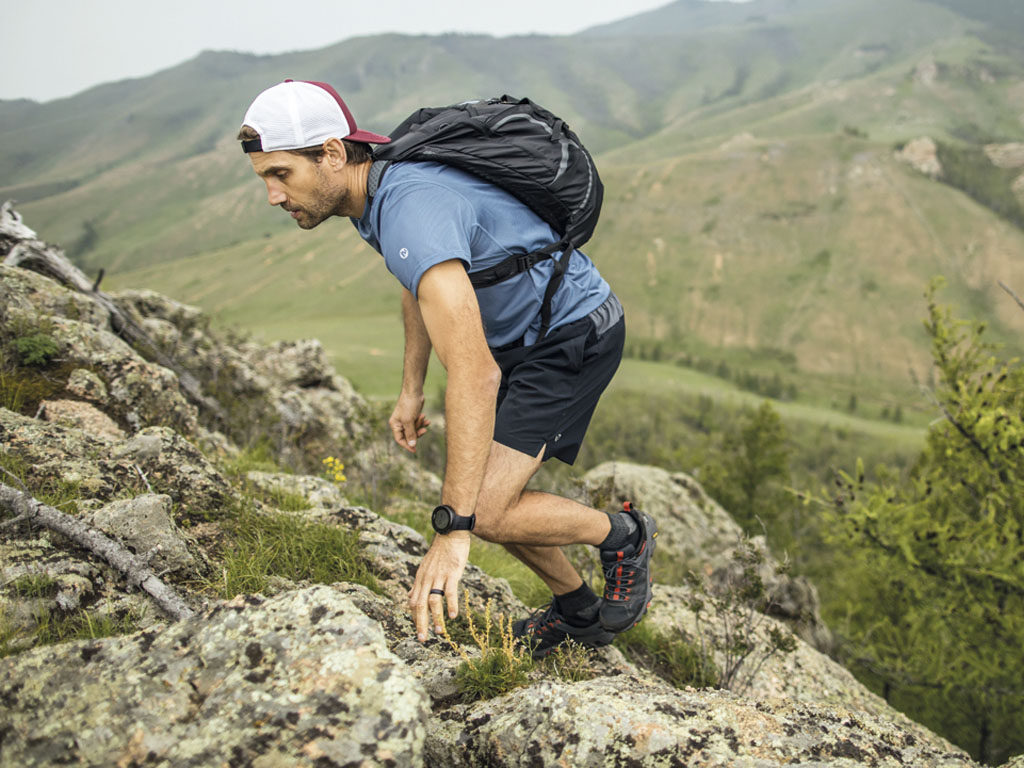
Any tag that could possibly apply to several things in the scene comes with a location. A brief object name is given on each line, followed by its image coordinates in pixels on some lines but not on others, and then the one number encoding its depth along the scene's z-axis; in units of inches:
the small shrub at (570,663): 135.6
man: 111.0
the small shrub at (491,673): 117.3
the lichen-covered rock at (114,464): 159.0
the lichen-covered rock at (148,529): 137.4
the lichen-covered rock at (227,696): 77.0
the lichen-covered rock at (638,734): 95.0
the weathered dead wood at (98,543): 123.3
